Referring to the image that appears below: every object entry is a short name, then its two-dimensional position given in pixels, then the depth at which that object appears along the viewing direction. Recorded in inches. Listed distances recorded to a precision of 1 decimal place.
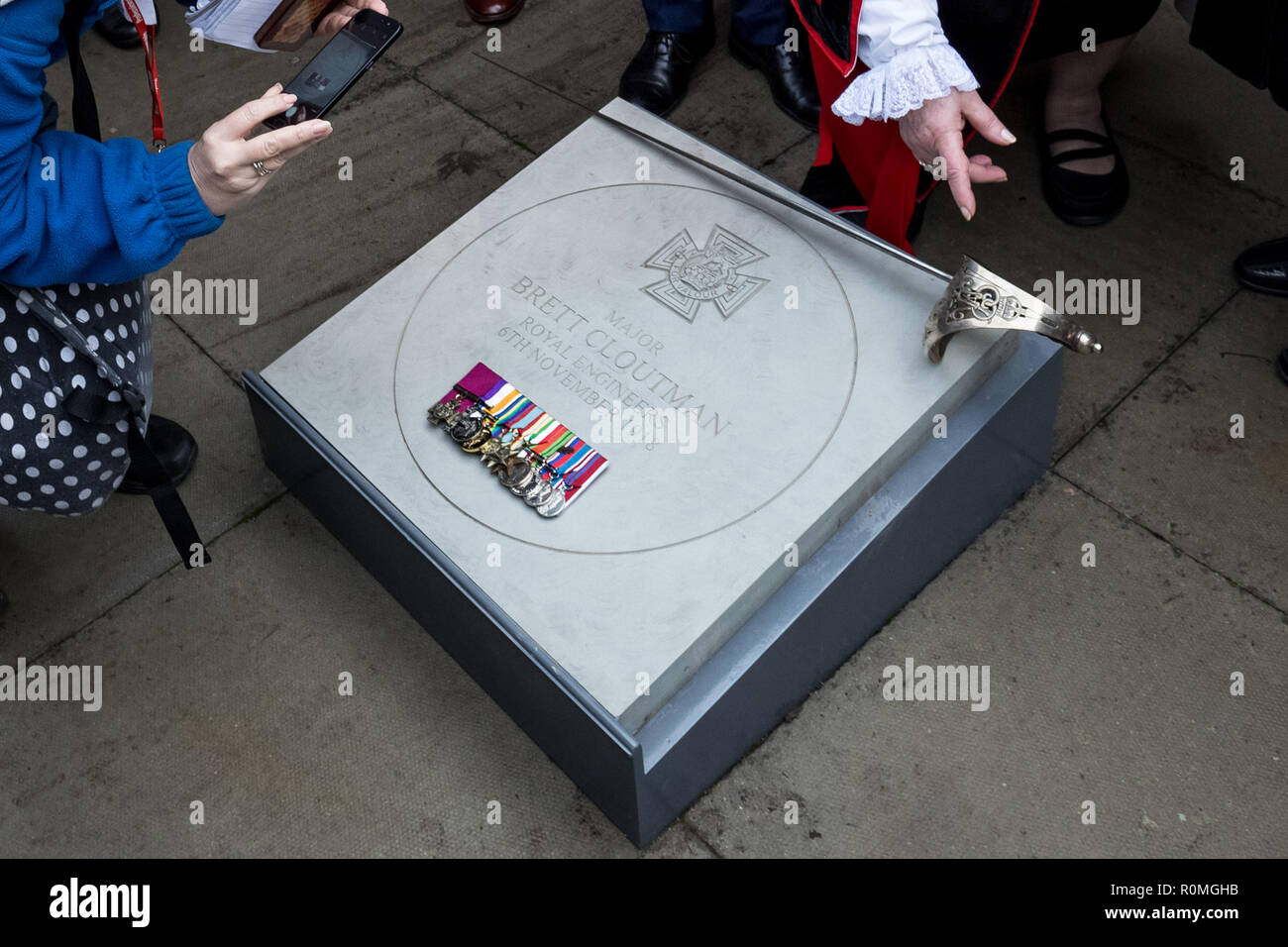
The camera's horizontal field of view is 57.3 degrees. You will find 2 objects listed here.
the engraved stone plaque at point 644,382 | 64.8
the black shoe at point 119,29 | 120.6
